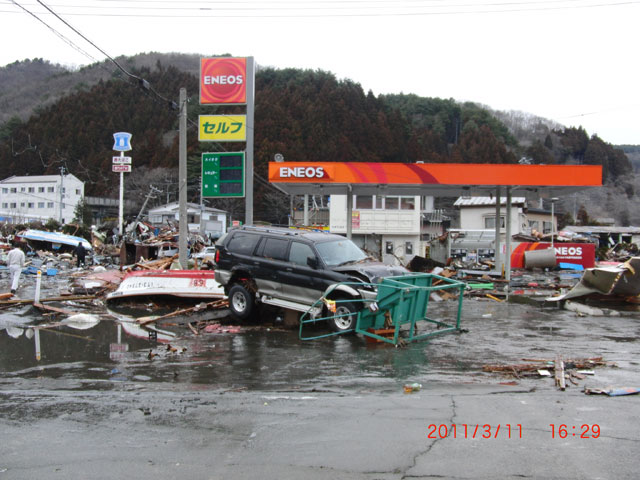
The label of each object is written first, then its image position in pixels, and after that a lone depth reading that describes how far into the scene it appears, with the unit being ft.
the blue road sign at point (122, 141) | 133.90
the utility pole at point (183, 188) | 57.88
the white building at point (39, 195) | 278.26
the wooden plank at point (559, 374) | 21.58
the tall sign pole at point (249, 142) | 61.31
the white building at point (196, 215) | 233.76
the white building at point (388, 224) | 125.39
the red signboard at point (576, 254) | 90.02
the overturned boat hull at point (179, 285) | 46.34
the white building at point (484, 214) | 145.89
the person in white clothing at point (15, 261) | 54.29
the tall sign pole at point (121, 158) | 129.49
